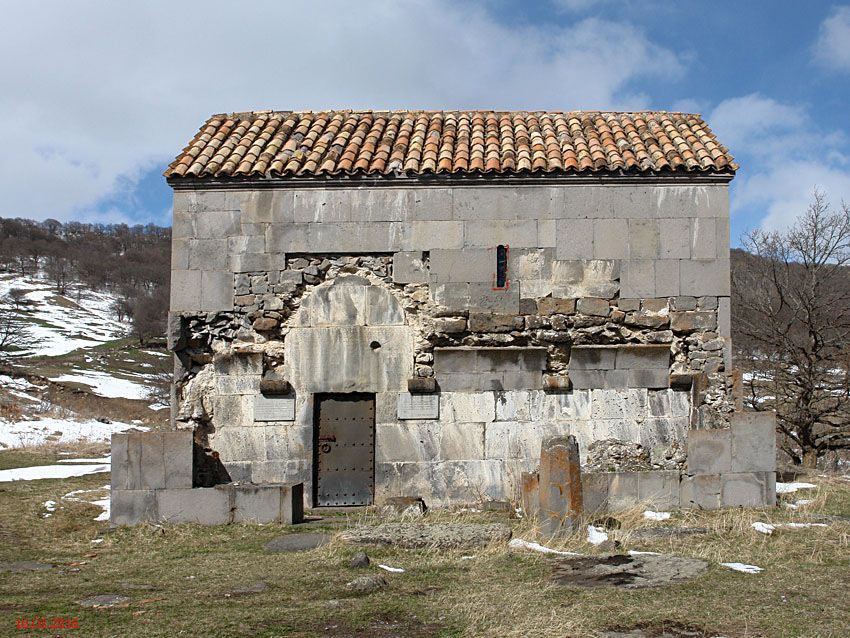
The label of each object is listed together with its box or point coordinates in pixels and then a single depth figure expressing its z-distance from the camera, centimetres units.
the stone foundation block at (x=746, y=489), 997
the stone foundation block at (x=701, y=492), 998
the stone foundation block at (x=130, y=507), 963
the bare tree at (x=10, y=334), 5000
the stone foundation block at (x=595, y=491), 972
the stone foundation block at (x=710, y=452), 1005
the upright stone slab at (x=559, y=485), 823
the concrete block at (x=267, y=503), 947
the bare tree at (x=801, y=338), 1866
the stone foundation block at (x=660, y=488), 996
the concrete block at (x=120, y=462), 967
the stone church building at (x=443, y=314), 1077
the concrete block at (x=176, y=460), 970
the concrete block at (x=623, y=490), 995
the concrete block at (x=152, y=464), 970
